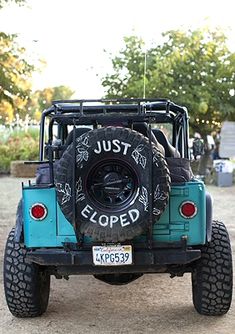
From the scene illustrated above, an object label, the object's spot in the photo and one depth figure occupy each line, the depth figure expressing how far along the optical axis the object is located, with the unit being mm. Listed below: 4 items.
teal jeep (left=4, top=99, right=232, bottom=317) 4375
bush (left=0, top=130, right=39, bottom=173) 23250
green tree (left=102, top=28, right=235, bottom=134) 18297
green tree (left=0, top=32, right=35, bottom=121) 11331
